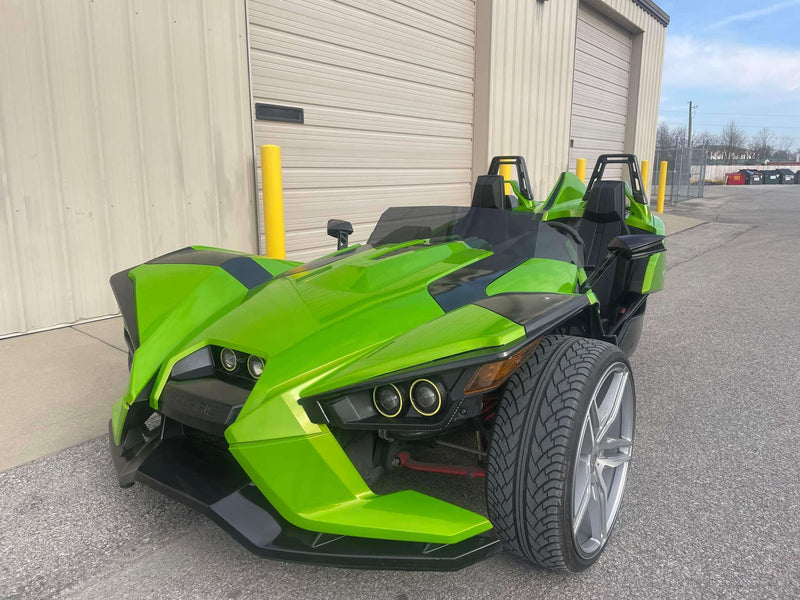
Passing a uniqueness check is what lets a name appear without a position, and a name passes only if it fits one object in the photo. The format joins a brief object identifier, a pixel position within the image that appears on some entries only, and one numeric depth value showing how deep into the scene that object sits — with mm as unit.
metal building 4441
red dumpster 41750
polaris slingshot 1665
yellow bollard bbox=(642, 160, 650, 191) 15553
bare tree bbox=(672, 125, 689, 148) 76125
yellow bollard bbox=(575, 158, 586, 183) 12236
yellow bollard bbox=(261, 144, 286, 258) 5453
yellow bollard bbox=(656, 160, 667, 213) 15852
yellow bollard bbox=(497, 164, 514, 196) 9820
